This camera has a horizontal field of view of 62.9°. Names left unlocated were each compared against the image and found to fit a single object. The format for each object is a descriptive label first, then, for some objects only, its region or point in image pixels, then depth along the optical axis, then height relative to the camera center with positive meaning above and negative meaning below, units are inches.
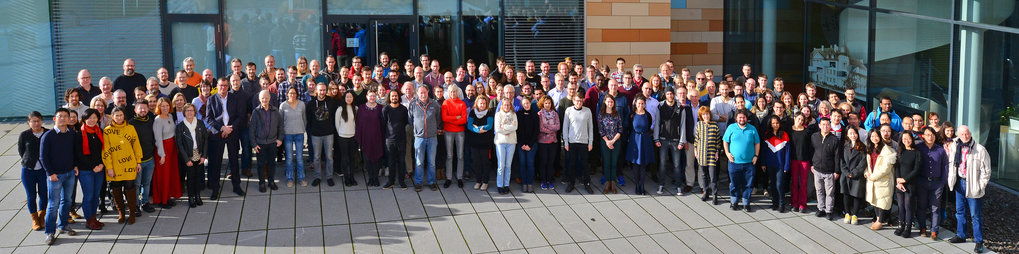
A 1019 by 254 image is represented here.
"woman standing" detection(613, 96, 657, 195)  445.4 -41.3
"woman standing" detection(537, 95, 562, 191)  447.5 -37.2
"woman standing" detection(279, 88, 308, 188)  437.7 -30.9
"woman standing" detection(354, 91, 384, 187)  442.3 -31.6
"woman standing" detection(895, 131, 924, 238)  376.5 -49.7
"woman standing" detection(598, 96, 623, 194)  445.1 -35.7
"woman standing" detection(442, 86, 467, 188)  446.0 -29.9
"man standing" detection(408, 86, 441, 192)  442.0 -32.3
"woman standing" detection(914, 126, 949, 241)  374.3 -51.5
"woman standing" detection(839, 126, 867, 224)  396.5 -50.5
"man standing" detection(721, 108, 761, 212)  416.2 -43.5
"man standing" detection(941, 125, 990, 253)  365.7 -48.9
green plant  438.0 -25.8
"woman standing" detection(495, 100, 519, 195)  437.1 -38.3
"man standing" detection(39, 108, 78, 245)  348.8 -38.8
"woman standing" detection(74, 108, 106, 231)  362.3 -39.7
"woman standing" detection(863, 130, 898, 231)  386.6 -50.4
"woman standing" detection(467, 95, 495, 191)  445.1 -37.4
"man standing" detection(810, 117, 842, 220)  403.2 -46.7
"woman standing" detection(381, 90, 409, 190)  441.4 -33.2
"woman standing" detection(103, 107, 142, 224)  371.9 -38.9
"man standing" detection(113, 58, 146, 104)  462.0 -4.2
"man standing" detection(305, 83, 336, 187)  442.6 -29.4
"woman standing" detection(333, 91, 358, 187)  445.4 -34.1
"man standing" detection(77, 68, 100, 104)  431.2 -8.0
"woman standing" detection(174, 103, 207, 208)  402.9 -36.1
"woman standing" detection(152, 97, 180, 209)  396.8 -41.9
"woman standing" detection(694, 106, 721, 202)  430.0 -40.0
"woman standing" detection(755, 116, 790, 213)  419.2 -46.6
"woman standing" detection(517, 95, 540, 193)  446.3 -37.4
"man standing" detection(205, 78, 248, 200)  421.7 -28.9
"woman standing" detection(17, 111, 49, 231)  348.2 -39.5
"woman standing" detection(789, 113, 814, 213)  415.3 -46.9
